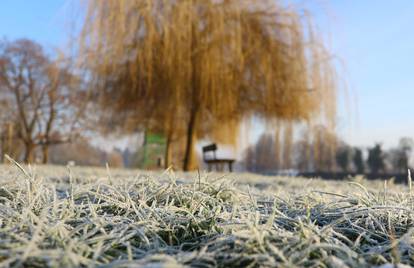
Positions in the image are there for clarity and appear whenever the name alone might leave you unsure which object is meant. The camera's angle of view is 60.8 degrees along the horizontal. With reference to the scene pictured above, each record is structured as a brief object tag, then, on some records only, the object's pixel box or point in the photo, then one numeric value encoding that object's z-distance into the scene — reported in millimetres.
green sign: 8953
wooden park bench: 7483
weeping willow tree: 5695
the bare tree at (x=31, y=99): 16516
